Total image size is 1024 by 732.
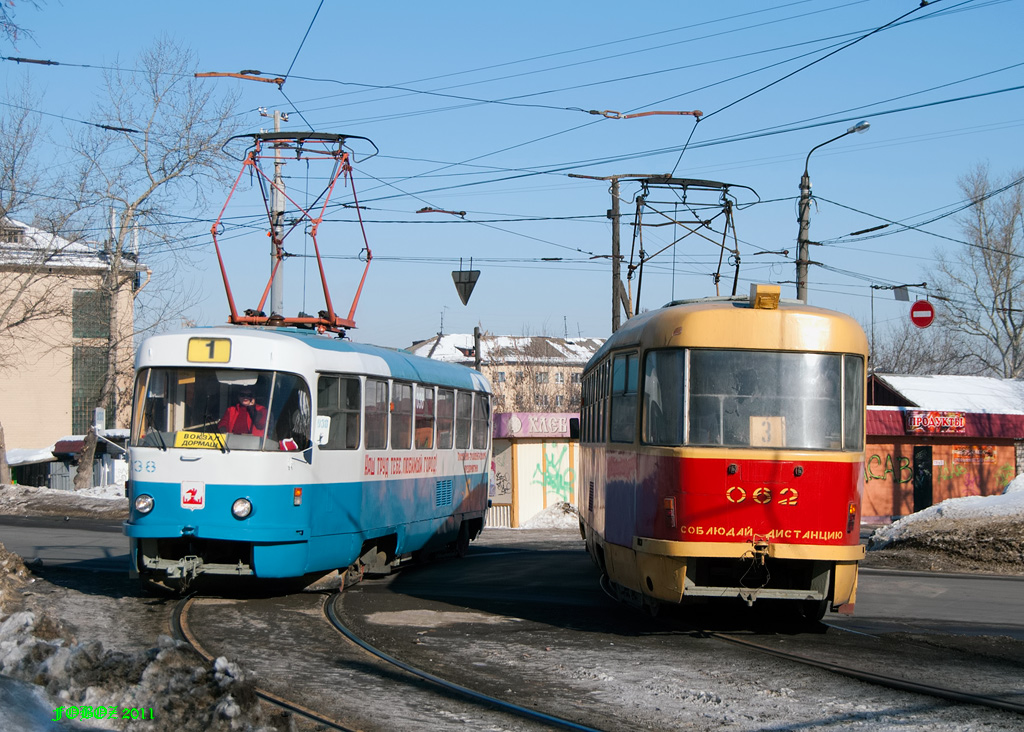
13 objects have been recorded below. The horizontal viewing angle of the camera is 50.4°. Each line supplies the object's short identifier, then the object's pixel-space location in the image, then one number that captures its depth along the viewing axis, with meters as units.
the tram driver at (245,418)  10.94
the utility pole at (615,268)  24.86
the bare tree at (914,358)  66.50
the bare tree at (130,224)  30.28
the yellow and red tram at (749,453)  9.04
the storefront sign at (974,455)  35.41
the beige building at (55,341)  29.92
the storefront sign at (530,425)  31.56
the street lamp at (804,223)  22.70
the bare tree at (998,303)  49.97
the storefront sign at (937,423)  34.41
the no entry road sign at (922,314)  29.19
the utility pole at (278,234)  19.44
